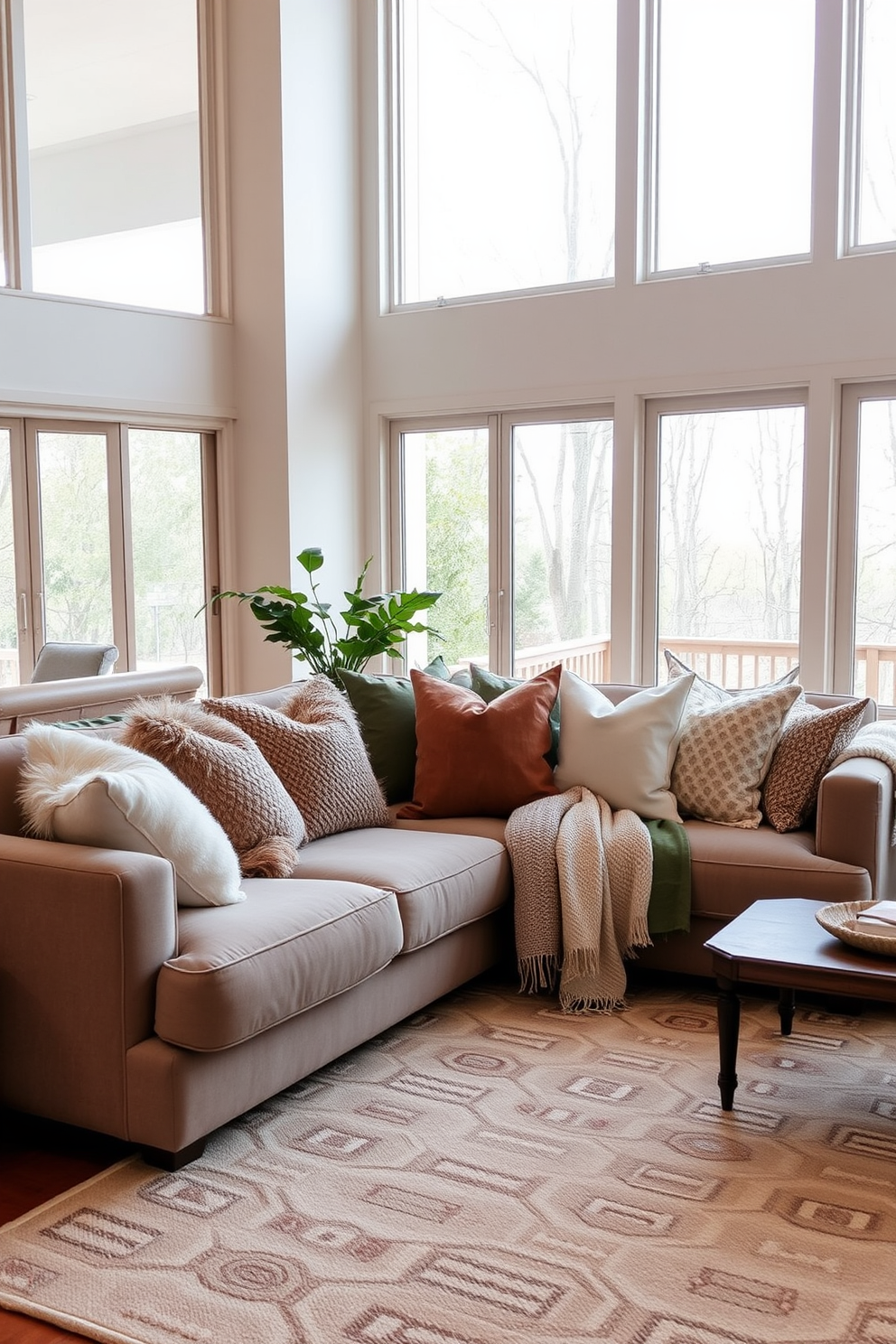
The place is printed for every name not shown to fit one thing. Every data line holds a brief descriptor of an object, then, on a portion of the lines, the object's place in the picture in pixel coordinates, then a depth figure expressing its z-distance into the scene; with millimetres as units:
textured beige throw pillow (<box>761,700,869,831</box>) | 3828
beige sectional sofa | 2543
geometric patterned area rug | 2102
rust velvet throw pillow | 3998
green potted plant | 5246
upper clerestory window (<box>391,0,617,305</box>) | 6059
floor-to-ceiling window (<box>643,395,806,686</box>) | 5605
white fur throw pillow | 2713
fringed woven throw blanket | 3592
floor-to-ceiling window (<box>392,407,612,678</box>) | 6176
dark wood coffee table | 2617
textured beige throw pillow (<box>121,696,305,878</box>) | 3152
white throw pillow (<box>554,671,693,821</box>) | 3939
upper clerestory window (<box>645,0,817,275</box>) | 5492
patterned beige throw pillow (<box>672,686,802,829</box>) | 3910
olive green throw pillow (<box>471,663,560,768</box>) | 4266
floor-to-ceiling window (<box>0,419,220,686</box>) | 5734
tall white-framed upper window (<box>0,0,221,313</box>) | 5543
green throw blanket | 3633
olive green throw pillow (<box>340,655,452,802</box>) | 4168
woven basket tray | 2674
